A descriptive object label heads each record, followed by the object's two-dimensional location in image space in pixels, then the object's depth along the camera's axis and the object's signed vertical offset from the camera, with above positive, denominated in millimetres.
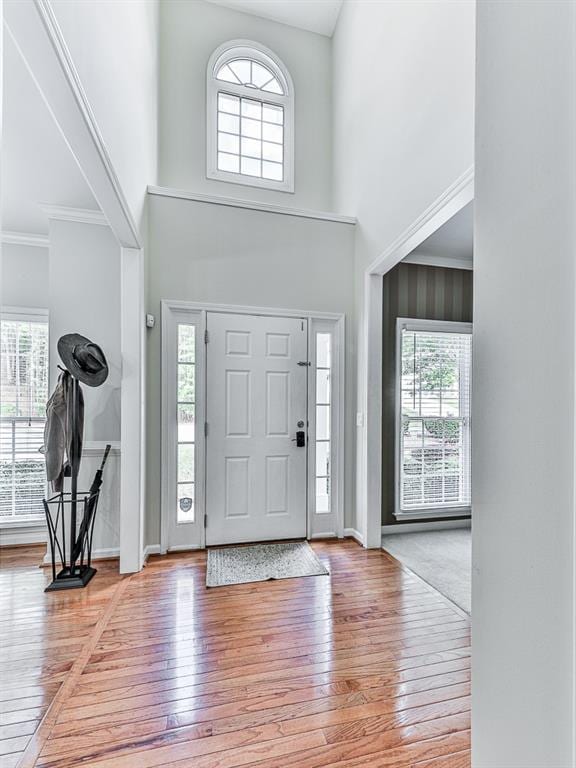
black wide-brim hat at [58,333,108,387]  2807 +187
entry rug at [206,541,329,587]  2926 -1347
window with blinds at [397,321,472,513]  4090 -285
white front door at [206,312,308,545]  3514 -344
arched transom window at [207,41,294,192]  4090 +2778
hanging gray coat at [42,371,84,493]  2838 -315
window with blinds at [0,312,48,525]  3705 -297
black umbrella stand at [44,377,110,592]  2834 -1036
